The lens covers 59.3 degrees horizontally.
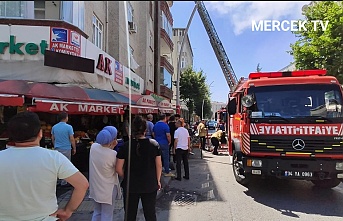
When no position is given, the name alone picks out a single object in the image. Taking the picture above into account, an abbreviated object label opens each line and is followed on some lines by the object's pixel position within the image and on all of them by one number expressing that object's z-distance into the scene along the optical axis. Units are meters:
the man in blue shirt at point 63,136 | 6.38
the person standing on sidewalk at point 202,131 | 14.19
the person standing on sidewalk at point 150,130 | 8.75
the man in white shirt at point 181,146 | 7.77
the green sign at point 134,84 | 13.93
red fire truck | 5.94
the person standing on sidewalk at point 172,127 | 9.36
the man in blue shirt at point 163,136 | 7.89
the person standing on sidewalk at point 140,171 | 3.69
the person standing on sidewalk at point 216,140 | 13.51
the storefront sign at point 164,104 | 13.70
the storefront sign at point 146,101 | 10.16
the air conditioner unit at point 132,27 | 15.92
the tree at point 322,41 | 18.12
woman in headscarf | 3.66
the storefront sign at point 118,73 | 12.23
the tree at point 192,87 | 36.00
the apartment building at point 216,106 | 85.47
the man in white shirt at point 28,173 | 2.01
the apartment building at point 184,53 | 51.33
